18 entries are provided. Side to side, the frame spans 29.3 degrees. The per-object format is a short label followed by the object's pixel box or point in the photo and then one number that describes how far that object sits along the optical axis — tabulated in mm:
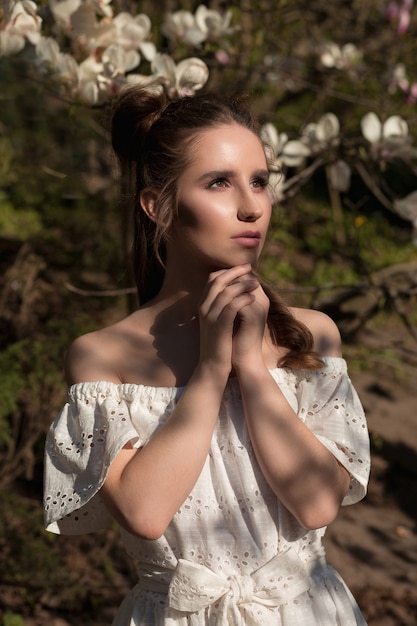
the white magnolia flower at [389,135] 2822
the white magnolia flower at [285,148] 2945
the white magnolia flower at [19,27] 2309
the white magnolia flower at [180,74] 2391
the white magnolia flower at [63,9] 2500
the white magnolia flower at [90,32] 2511
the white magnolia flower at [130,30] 2543
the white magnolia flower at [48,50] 2473
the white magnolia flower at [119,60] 2432
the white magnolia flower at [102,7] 2510
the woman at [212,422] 1508
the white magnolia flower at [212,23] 2945
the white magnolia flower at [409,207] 2723
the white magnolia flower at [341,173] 3102
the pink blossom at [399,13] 5125
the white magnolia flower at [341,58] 4020
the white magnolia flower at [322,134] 3033
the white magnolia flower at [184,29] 2939
